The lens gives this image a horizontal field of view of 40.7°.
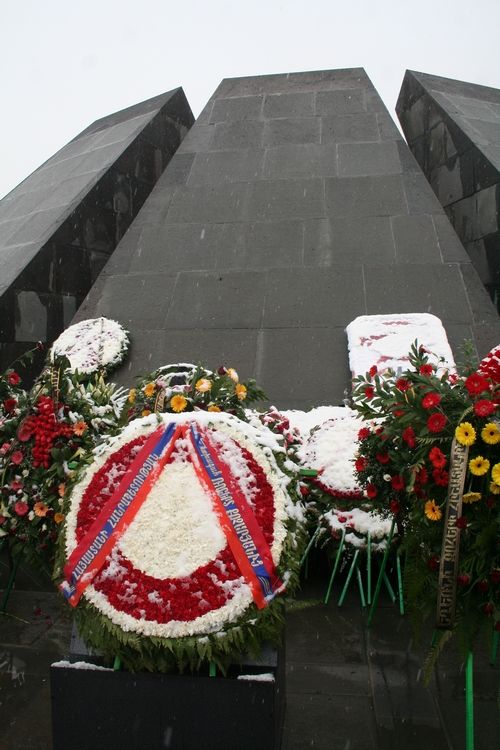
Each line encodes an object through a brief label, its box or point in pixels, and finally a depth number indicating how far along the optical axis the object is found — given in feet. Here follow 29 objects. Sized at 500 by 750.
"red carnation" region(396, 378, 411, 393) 8.10
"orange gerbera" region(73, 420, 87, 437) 10.15
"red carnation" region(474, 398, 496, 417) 7.06
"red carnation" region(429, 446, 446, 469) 7.14
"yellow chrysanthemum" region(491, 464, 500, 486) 6.79
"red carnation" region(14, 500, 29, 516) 10.09
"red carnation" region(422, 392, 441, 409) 7.38
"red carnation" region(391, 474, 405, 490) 8.04
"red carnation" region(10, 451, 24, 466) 10.18
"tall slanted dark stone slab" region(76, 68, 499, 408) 20.42
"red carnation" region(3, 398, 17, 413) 10.77
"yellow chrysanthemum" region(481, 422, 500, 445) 6.95
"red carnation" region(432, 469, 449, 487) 7.12
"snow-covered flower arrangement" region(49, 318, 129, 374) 19.94
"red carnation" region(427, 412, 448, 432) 7.34
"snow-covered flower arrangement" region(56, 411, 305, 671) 6.86
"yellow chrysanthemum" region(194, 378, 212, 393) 9.11
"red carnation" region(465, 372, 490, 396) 7.30
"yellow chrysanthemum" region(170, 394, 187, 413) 8.77
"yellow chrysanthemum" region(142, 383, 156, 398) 9.47
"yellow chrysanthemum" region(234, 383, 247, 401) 9.37
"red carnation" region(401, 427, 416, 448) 7.59
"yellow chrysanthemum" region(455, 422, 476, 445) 6.96
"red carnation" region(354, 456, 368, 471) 9.51
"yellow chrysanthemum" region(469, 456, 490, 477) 6.93
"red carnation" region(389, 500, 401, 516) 8.68
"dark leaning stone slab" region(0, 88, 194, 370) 22.93
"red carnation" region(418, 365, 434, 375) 8.45
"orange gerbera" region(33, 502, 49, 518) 9.97
